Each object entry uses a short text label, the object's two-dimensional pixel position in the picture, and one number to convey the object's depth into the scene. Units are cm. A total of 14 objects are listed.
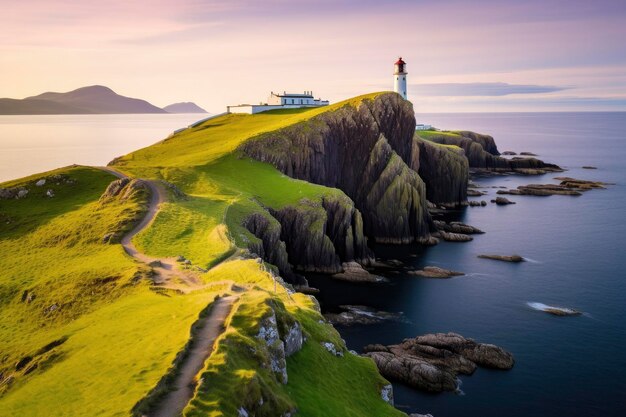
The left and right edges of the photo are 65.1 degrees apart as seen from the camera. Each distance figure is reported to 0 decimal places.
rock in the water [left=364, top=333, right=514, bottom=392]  4972
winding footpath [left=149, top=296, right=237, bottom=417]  2275
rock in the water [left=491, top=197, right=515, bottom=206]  14662
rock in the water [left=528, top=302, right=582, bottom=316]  6726
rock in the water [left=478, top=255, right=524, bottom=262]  9212
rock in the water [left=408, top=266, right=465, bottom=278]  8481
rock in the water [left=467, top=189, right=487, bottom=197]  16200
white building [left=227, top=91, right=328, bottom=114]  15930
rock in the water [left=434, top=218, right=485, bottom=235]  11429
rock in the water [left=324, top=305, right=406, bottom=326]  6638
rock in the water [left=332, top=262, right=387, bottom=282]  8369
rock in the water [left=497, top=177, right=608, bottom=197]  15912
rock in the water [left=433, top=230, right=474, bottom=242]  10825
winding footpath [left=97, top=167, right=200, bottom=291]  4394
